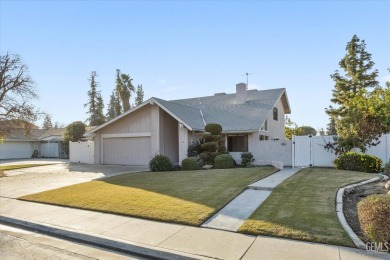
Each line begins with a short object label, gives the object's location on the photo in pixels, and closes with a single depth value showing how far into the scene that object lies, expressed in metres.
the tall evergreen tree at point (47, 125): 81.81
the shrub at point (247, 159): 18.33
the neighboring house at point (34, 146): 37.16
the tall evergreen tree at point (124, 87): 43.28
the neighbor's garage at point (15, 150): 36.80
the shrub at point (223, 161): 17.19
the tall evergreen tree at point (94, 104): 52.41
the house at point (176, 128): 19.70
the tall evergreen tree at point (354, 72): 29.03
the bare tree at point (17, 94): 21.75
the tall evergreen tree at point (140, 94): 64.19
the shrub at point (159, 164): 16.92
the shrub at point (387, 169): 11.40
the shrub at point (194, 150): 19.19
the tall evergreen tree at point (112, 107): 58.12
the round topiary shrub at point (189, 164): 17.27
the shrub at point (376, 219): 4.93
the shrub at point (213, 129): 18.77
